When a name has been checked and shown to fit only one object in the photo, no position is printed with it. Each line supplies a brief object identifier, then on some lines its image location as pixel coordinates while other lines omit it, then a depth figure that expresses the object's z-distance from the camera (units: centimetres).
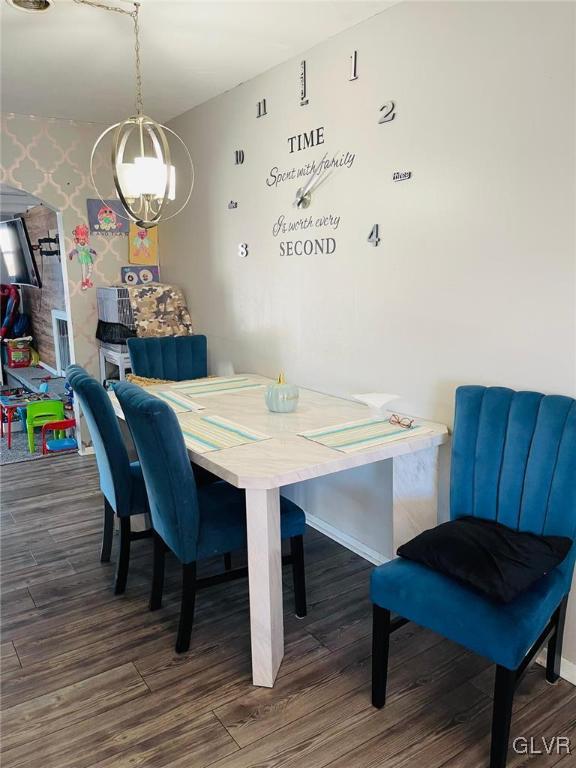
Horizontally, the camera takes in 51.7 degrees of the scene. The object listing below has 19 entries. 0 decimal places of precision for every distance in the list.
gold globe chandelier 221
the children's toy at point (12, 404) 479
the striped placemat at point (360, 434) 212
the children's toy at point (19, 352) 729
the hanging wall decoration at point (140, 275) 450
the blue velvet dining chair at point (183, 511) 196
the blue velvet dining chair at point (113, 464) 238
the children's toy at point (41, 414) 461
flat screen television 679
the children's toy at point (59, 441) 450
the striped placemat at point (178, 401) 273
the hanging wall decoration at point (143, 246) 447
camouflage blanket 407
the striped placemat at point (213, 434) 216
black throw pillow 162
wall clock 273
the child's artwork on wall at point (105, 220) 431
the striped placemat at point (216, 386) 309
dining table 189
